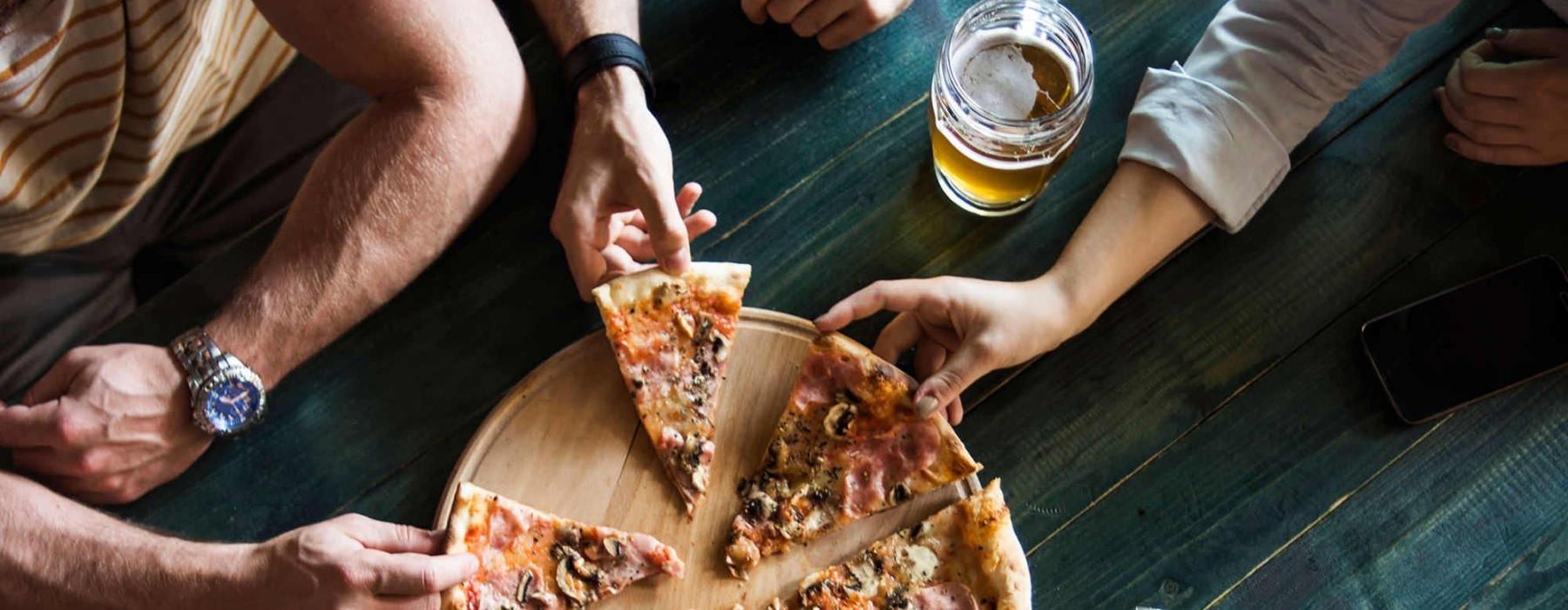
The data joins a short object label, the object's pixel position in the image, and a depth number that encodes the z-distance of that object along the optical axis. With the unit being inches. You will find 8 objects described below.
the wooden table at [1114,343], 62.1
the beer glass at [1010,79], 58.8
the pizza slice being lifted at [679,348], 60.7
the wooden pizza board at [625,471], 60.0
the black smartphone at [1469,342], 63.3
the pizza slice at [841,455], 60.3
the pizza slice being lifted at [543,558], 58.6
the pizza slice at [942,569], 59.0
